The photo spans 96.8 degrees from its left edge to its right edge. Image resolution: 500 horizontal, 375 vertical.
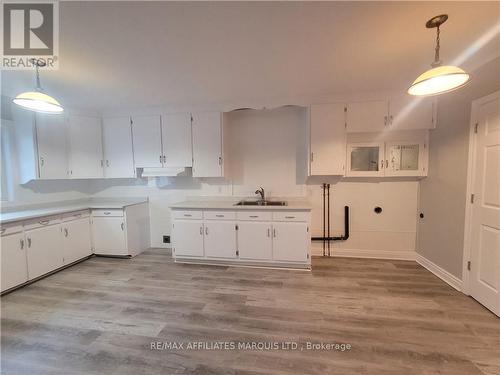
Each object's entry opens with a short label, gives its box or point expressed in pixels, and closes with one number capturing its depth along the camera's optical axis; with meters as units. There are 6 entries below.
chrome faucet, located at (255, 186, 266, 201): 3.78
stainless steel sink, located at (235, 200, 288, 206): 3.64
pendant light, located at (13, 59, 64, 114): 2.03
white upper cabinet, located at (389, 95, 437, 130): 3.10
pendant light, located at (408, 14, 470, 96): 1.58
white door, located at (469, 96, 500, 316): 2.19
